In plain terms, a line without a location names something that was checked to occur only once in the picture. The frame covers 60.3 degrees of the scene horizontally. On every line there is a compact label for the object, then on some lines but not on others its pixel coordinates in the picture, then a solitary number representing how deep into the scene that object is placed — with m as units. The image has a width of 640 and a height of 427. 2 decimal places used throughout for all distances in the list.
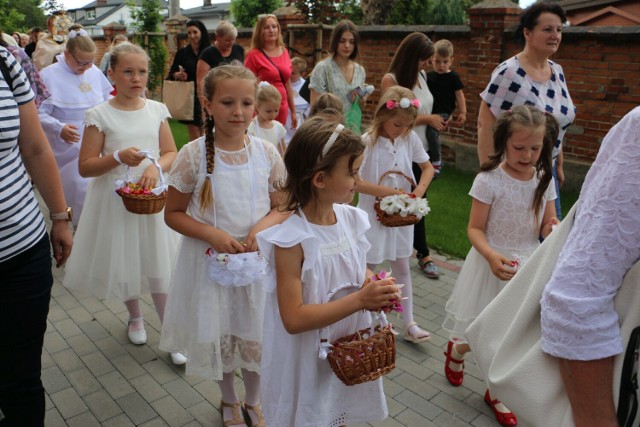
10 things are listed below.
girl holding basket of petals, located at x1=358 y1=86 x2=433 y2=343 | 3.92
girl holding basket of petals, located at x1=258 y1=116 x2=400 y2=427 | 2.07
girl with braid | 2.74
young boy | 6.33
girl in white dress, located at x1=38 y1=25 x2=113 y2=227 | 4.99
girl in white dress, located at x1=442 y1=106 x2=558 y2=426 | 3.17
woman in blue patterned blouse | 3.77
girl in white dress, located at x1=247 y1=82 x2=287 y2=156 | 4.91
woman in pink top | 6.43
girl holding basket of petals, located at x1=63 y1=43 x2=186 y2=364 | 3.66
